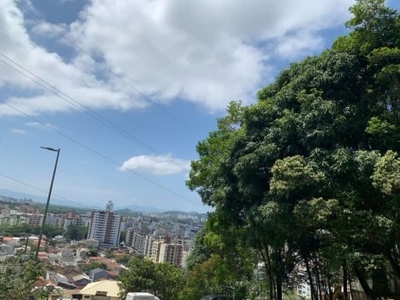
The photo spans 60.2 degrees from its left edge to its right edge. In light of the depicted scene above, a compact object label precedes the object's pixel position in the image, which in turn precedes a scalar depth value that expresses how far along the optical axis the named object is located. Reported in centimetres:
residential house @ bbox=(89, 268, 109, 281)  6227
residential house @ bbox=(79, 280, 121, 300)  2761
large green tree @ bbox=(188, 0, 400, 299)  918
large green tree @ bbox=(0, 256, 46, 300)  1429
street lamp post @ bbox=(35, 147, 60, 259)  1594
